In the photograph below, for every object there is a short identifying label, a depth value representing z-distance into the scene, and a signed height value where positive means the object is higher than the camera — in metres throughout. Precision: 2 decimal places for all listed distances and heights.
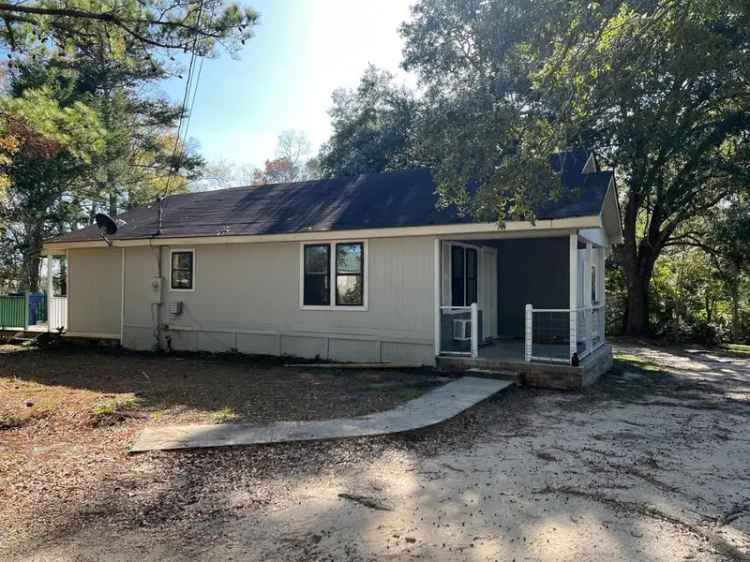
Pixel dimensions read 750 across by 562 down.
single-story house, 9.60 +0.16
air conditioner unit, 9.85 -0.88
